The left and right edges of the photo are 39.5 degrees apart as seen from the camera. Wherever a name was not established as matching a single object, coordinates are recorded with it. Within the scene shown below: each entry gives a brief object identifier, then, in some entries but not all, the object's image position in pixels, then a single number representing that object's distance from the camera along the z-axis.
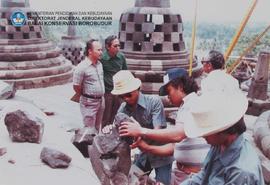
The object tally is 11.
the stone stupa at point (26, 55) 9.55
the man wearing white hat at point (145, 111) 3.25
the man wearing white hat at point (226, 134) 1.73
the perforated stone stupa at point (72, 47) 13.91
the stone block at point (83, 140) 3.96
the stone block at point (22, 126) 3.29
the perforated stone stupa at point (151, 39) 8.27
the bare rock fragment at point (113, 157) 3.00
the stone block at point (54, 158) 2.98
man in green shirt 5.12
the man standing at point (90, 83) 4.83
